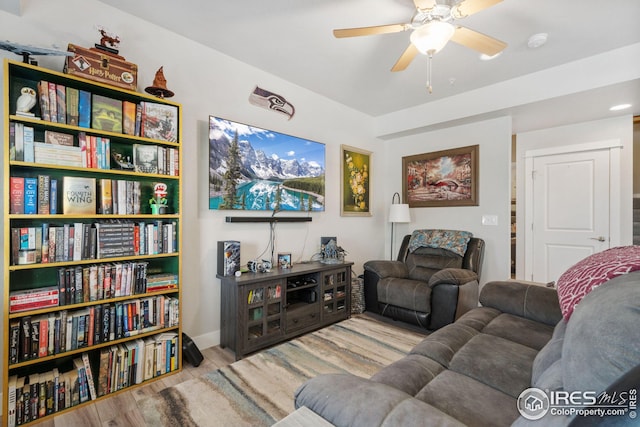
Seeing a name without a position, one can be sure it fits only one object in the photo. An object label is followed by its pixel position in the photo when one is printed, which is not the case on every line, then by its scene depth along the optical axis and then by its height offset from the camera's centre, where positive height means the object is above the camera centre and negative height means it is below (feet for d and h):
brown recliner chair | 8.91 -2.45
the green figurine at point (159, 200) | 6.88 +0.36
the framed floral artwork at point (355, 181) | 12.63 +1.54
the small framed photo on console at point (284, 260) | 9.45 -1.57
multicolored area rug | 5.44 -3.89
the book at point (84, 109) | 5.81 +2.21
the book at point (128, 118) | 6.39 +2.22
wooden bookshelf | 5.12 -1.46
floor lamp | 12.72 +0.05
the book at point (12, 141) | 5.08 +1.34
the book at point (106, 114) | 6.00 +2.21
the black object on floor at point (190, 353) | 7.17 -3.58
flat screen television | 8.33 +1.52
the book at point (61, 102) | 5.54 +2.24
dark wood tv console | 7.60 -2.81
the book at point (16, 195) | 5.09 +0.36
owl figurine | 5.18 +2.12
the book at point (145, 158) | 6.55 +1.34
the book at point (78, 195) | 5.69 +0.40
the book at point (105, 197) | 6.09 +0.38
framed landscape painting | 12.01 +1.66
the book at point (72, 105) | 5.68 +2.23
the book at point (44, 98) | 5.36 +2.24
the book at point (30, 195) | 5.23 +0.36
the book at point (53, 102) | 5.44 +2.19
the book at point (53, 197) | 5.48 +0.34
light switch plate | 11.33 -0.23
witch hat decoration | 6.72 +3.08
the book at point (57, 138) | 5.54 +1.55
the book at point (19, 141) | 5.14 +1.36
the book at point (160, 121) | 6.63 +2.26
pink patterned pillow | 3.37 -0.77
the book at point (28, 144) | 5.21 +1.32
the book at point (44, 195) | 5.35 +0.38
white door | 11.43 +0.20
